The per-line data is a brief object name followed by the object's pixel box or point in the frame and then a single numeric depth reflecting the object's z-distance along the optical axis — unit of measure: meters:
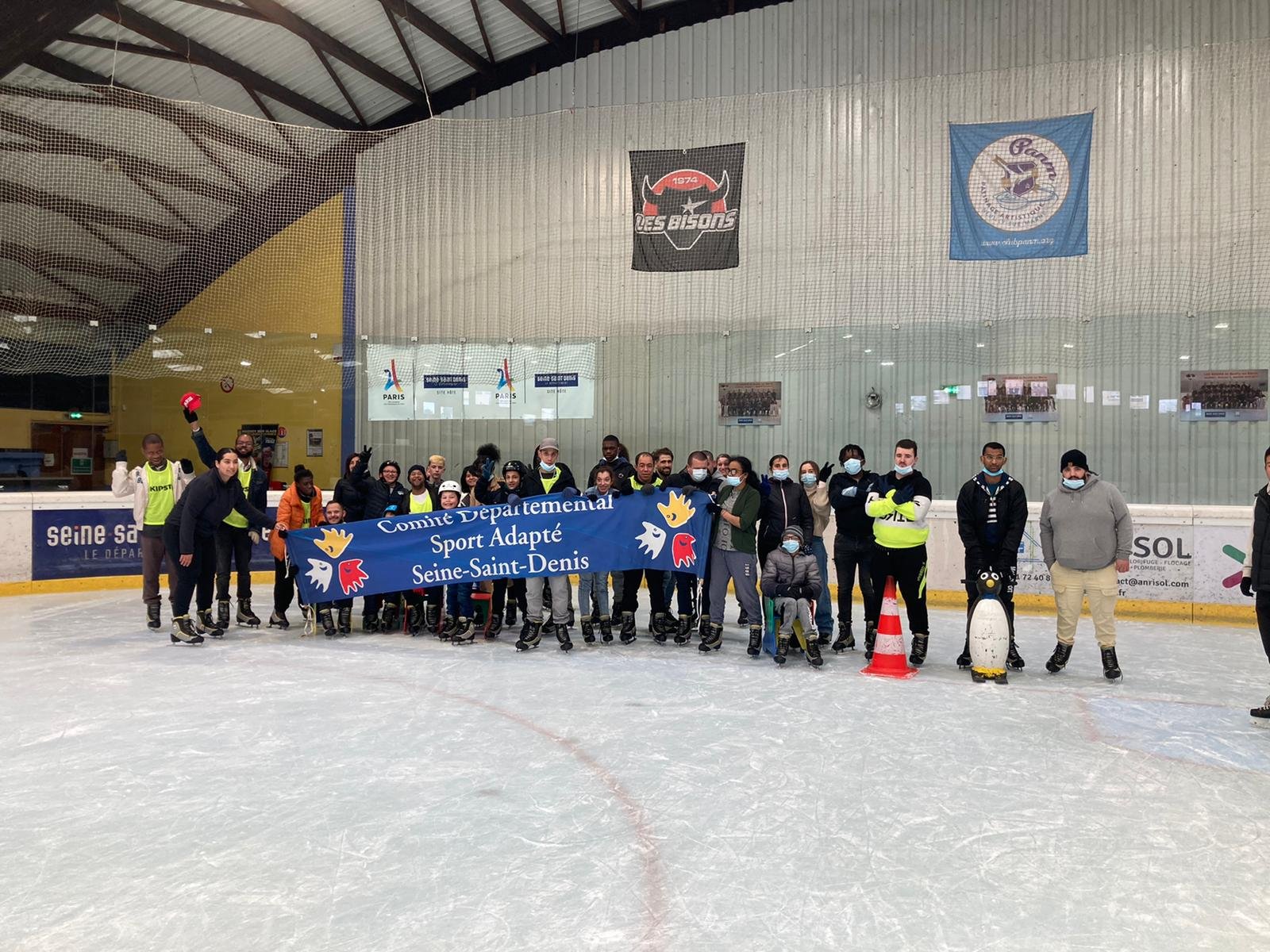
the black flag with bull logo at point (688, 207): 11.37
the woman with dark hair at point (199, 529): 6.89
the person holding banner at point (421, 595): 7.46
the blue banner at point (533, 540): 7.04
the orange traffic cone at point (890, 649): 6.02
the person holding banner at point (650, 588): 7.16
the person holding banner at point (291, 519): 7.84
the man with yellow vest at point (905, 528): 6.07
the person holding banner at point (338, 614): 7.49
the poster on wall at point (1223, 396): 9.70
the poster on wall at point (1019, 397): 10.34
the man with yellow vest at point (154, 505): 7.73
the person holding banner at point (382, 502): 7.64
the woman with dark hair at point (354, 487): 7.85
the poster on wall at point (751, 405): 11.06
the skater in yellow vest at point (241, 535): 7.50
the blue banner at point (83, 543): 9.91
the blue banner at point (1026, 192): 10.50
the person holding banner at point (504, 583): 7.25
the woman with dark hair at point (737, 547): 6.71
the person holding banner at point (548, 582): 6.86
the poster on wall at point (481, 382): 11.70
